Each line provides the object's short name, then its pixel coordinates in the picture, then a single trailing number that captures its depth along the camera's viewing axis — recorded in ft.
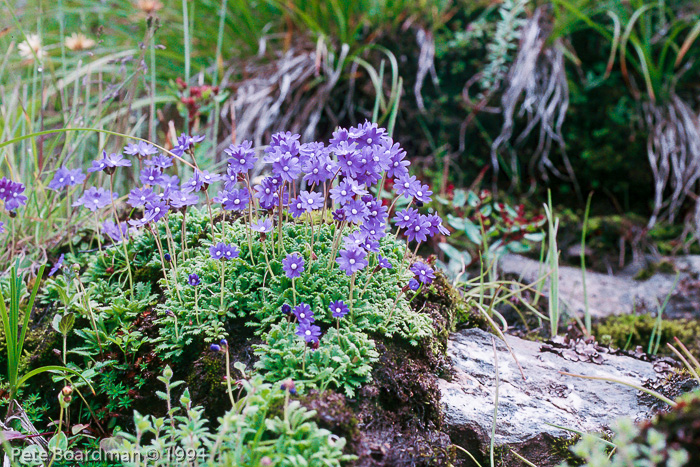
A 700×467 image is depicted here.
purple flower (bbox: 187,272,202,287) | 2.98
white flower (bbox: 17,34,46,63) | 3.55
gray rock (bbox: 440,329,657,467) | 3.02
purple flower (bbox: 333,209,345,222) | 2.98
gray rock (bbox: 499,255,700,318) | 3.87
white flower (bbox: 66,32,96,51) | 3.77
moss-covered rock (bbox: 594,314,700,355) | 3.63
